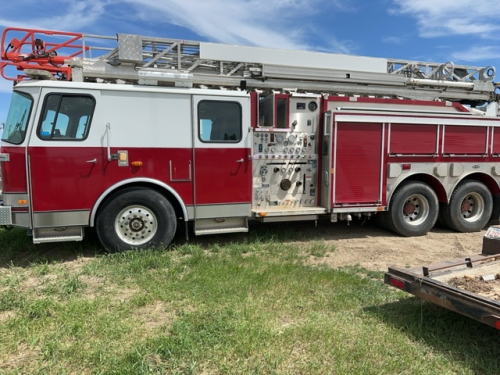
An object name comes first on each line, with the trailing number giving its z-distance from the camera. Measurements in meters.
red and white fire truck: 5.25
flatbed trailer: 3.04
